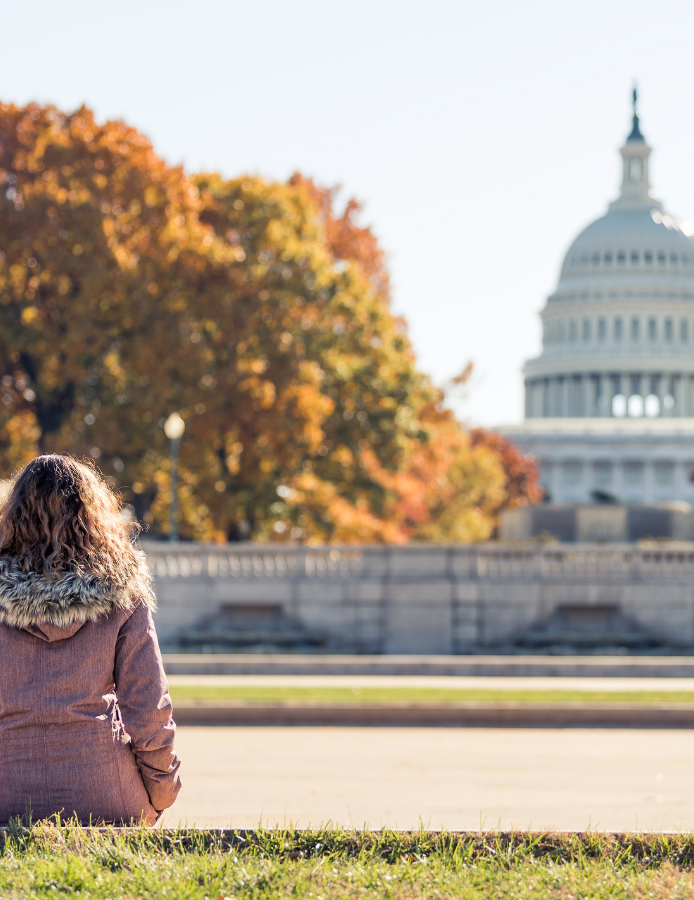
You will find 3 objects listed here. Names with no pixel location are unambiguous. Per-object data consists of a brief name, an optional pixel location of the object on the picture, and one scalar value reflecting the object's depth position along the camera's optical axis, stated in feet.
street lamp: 94.43
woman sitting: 16.16
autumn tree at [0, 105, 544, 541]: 106.63
